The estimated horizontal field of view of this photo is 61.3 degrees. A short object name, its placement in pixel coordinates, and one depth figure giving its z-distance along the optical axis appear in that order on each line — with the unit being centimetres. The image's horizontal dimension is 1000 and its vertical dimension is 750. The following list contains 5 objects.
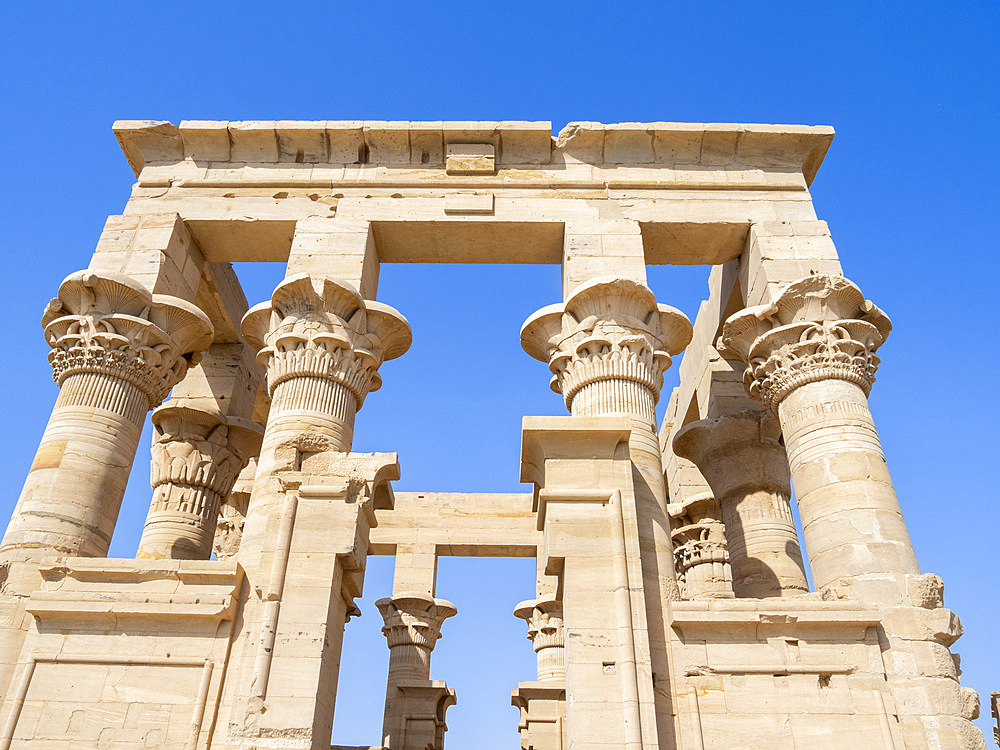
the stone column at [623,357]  947
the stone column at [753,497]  1296
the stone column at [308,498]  804
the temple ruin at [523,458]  817
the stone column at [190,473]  1404
